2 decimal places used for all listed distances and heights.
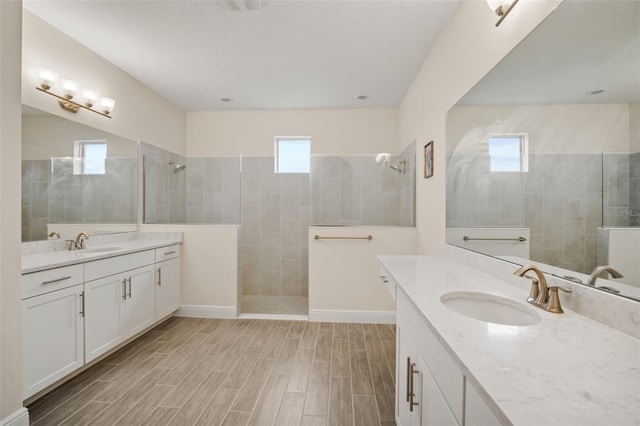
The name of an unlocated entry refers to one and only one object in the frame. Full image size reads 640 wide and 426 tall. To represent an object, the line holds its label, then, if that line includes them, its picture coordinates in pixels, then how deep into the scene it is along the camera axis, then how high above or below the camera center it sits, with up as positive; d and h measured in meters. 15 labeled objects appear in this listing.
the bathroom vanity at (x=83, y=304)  1.65 -0.68
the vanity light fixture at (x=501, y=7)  1.35 +1.01
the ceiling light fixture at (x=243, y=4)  1.96 +1.47
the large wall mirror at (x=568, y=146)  0.82 +0.25
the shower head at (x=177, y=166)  3.62 +0.58
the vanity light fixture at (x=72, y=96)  2.17 +1.01
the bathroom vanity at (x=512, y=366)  0.49 -0.34
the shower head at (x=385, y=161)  3.36 +0.61
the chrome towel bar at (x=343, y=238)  3.05 -0.29
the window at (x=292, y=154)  4.22 +0.87
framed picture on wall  2.47 +0.48
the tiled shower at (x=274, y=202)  3.30 +0.12
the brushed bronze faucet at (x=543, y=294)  0.95 -0.29
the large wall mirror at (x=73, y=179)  2.10 +0.28
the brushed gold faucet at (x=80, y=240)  2.41 -0.26
